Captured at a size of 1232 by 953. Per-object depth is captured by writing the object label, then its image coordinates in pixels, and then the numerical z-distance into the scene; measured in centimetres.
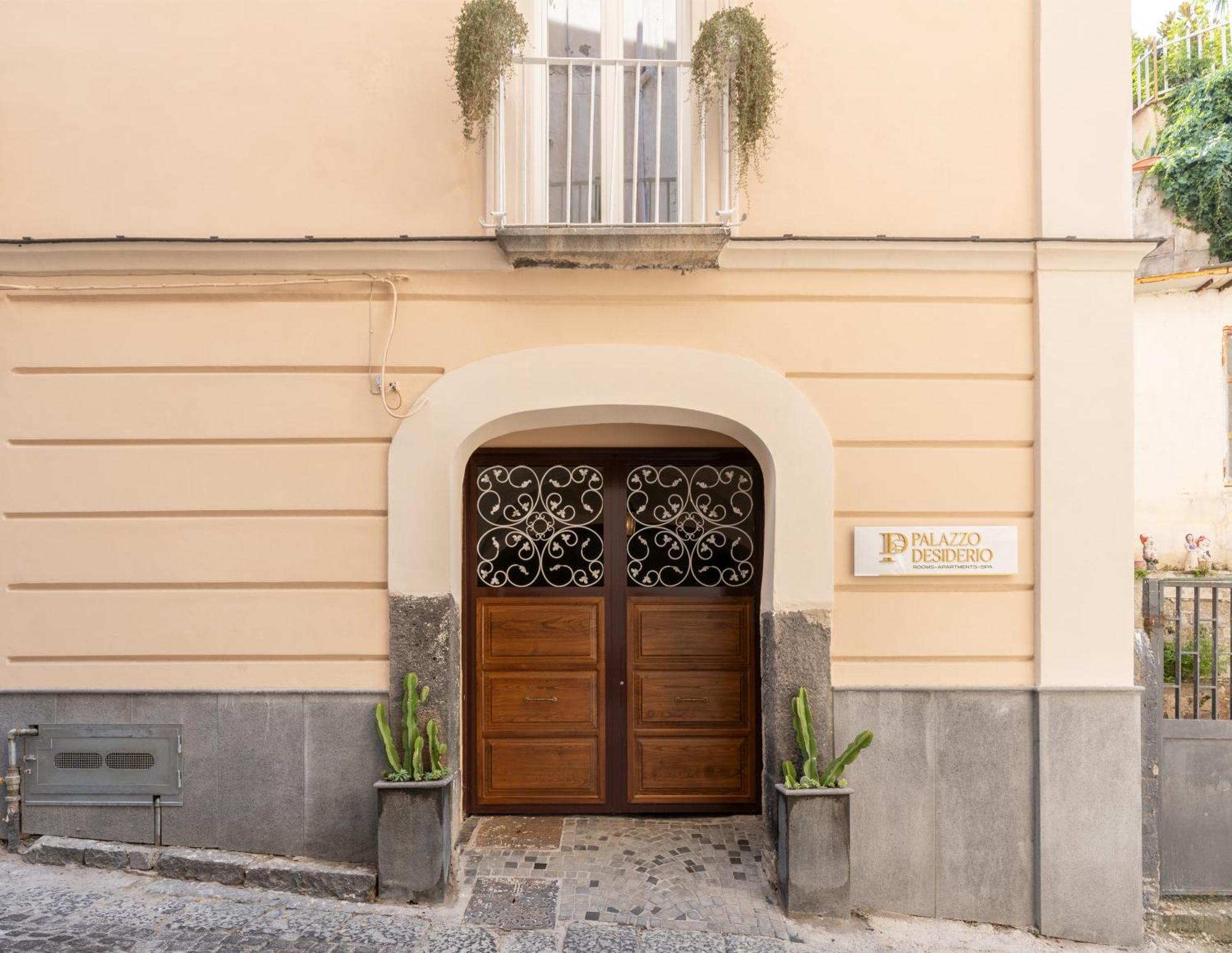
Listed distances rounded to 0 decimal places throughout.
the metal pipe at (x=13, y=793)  463
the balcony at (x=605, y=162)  457
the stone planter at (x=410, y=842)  436
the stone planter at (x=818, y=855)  438
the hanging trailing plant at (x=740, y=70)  446
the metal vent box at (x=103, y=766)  466
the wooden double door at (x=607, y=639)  540
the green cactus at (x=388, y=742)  442
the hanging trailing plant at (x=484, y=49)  441
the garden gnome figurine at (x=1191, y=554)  934
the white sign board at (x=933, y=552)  468
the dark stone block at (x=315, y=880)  440
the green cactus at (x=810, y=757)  445
